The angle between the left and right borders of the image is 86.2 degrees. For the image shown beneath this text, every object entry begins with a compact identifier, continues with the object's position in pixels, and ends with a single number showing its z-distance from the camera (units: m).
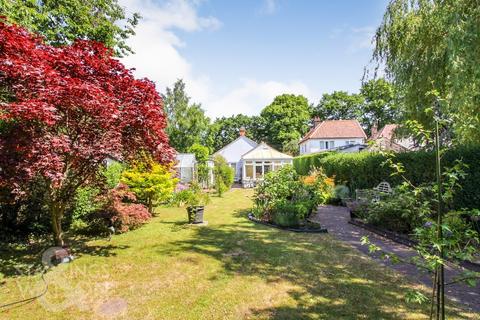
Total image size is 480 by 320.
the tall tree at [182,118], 31.72
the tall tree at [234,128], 54.50
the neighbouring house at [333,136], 34.59
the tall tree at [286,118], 46.41
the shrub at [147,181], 10.99
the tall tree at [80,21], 9.10
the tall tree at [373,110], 45.56
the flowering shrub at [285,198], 9.30
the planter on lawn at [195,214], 10.03
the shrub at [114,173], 11.24
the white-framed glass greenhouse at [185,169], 22.52
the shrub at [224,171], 21.84
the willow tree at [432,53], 6.39
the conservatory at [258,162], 25.83
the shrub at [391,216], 7.83
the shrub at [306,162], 22.52
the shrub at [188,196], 13.71
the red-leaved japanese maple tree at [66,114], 4.62
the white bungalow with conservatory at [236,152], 33.22
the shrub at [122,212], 8.50
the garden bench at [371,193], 10.13
